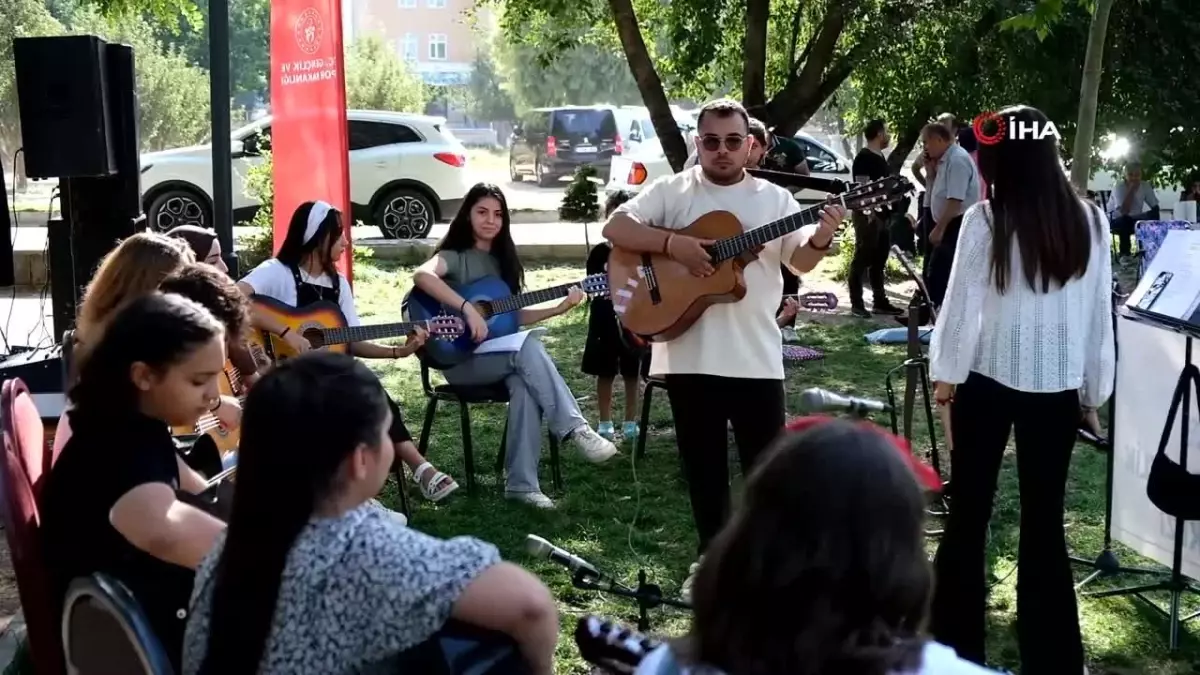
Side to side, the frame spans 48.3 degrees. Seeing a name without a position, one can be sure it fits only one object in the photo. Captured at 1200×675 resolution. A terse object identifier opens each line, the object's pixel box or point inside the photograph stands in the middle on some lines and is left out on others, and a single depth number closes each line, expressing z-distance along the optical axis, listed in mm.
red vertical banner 8430
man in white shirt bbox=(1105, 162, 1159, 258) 14906
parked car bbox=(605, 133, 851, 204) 16161
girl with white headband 5393
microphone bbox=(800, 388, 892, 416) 2463
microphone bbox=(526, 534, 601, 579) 2480
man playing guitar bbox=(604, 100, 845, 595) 4238
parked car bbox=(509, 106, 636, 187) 27219
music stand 4055
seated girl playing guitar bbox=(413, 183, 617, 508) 5832
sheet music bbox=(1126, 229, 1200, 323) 4176
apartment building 70938
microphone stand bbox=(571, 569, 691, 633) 2561
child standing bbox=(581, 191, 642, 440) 6652
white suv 16484
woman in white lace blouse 3525
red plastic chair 2459
